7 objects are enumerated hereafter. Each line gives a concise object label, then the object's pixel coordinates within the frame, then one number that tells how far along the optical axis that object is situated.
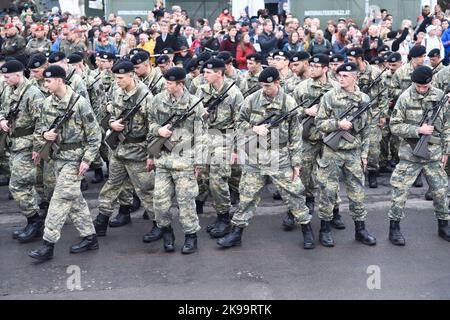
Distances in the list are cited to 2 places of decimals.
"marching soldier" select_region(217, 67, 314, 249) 6.93
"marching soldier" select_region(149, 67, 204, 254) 6.83
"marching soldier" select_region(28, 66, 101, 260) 6.77
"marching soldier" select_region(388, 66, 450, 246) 7.05
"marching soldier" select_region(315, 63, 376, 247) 7.04
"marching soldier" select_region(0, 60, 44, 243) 7.42
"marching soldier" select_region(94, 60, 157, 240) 7.36
